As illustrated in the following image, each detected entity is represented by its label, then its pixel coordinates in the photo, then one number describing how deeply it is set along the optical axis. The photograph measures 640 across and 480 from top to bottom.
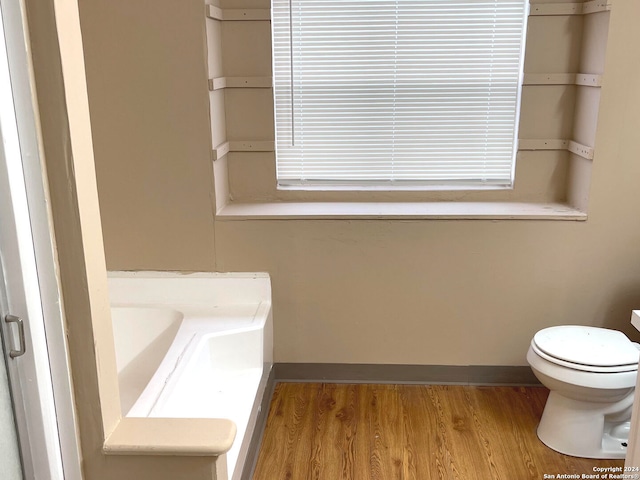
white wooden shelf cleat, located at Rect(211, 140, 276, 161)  2.81
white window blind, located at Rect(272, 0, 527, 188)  2.71
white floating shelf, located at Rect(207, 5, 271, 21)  2.65
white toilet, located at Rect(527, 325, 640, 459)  2.17
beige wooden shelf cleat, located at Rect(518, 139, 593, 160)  2.77
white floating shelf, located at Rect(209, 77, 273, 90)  2.72
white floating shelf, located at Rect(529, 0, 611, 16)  2.61
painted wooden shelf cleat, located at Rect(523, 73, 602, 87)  2.68
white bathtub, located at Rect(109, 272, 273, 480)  1.97
